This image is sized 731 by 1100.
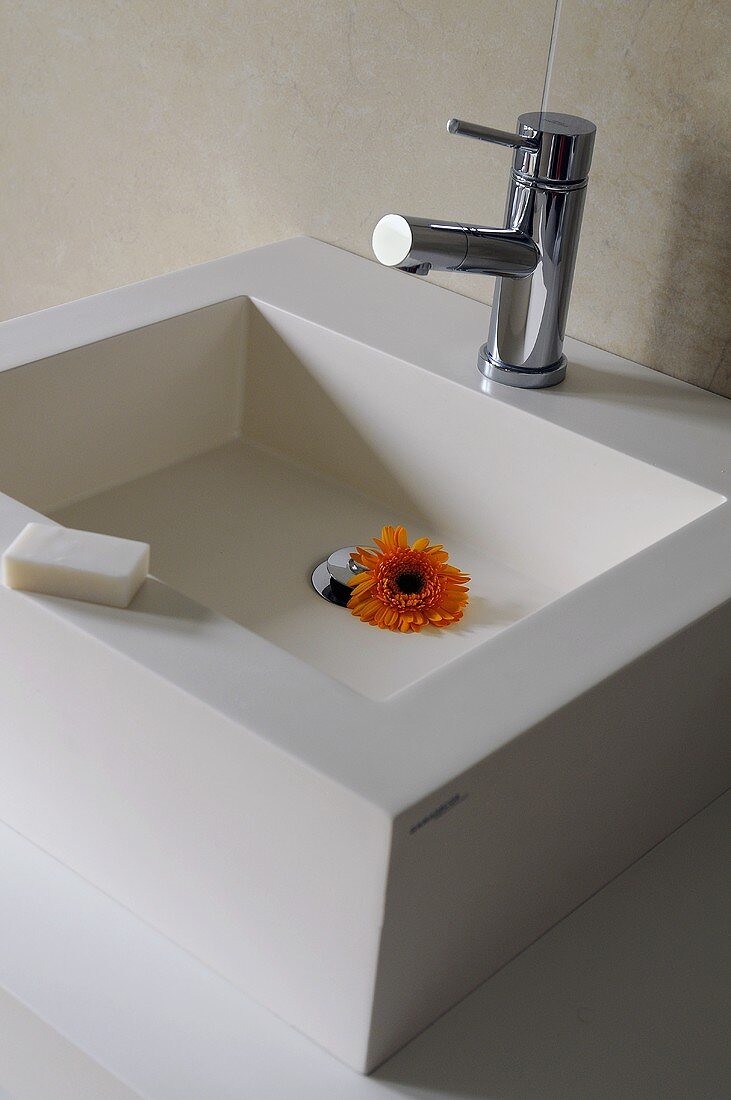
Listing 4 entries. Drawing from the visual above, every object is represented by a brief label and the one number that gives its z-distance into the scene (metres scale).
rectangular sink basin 0.61
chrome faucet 0.84
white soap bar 0.67
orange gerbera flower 0.87
